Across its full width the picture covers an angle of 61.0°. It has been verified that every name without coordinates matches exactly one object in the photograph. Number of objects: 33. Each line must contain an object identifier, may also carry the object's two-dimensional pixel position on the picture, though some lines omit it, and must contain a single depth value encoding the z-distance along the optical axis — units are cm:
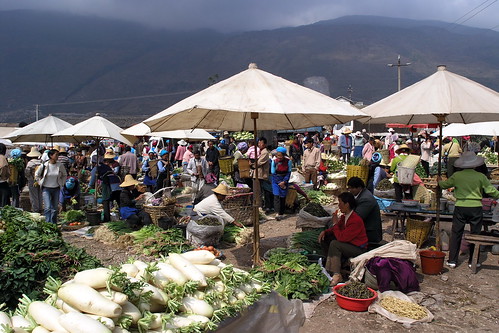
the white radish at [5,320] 239
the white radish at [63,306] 257
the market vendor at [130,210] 848
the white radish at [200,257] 343
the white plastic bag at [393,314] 463
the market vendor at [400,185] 952
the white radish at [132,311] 262
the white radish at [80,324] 232
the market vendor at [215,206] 776
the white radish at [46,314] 243
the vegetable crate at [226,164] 1268
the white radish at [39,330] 240
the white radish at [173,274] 306
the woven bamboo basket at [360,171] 1081
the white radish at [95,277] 270
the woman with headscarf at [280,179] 1000
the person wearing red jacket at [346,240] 562
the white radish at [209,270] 332
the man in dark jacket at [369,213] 600
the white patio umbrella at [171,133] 1091
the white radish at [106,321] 243
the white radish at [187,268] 313
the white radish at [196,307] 291
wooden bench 599
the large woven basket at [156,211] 851
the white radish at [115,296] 260
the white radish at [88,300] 248
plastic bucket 609
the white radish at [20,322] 246
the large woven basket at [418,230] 733
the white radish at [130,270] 299
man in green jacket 617
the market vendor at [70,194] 1088
